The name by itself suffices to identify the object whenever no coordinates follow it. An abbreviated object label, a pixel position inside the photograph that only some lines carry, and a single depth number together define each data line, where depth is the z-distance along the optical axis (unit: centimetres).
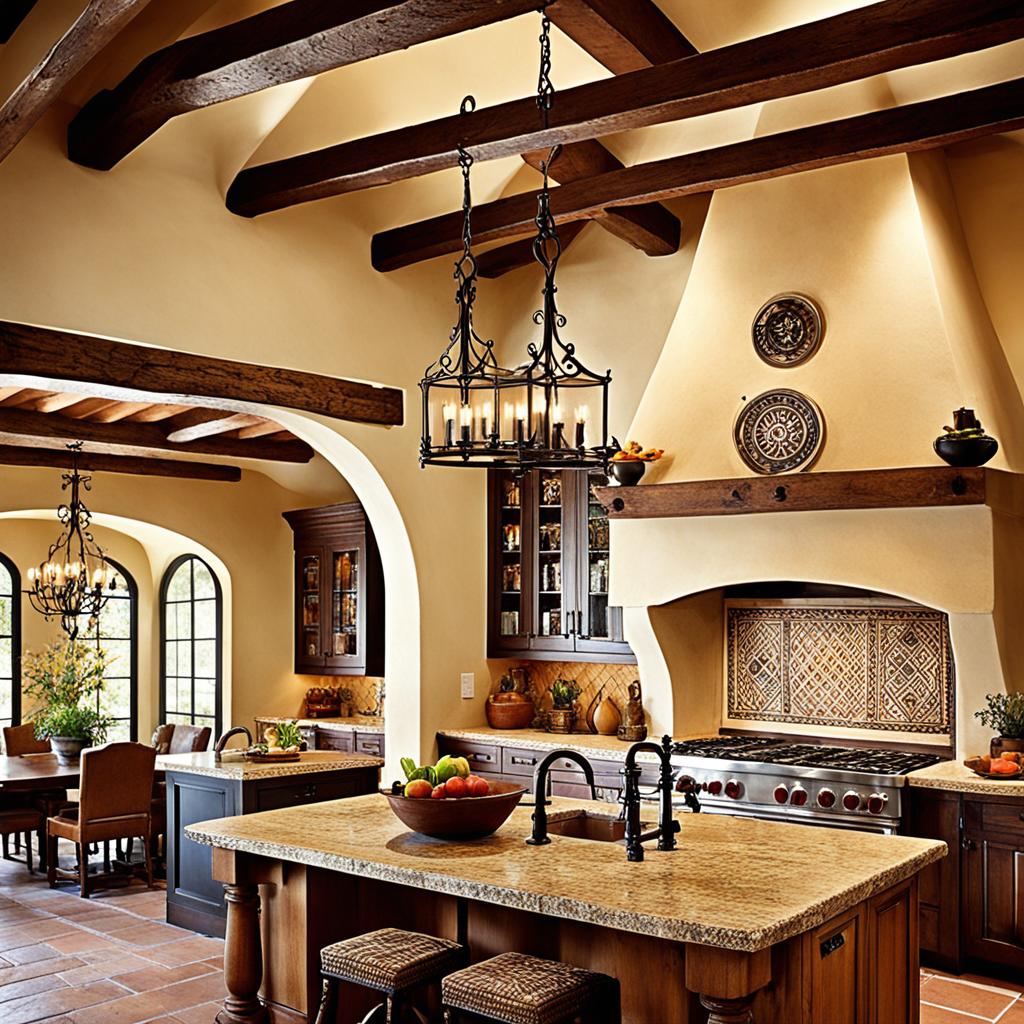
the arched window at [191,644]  1106
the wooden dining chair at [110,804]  746
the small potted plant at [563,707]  778
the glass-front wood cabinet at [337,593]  962
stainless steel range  574
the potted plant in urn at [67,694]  841
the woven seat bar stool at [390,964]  371
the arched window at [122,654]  1162
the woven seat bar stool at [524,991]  338
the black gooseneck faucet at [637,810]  388
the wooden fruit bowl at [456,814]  416
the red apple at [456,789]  423
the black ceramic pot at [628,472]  670
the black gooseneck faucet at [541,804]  405
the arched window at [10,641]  1091
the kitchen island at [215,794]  637
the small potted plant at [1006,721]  567
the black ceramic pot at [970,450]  548
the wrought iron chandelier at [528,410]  387
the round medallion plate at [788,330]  630
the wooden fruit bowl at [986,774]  550
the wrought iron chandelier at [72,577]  957
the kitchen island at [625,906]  326
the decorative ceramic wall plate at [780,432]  621
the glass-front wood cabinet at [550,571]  769
